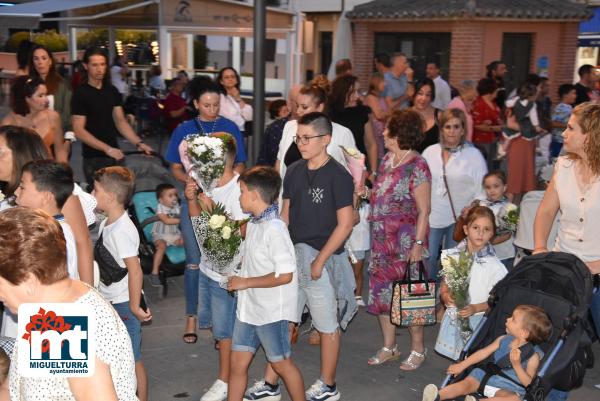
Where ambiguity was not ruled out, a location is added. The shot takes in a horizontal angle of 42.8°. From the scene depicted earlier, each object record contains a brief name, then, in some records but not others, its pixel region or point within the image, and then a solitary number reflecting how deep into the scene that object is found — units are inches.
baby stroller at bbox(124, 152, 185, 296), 298.8
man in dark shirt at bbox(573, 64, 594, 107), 512.5
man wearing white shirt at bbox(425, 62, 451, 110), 484.1
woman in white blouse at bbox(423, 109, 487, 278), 269.6
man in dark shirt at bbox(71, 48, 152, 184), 290.7
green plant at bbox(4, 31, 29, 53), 969.5
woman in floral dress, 229.9
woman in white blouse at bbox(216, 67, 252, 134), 391.2
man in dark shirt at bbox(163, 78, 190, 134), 590.2
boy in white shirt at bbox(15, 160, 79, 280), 161.5
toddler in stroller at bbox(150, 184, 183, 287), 298.4
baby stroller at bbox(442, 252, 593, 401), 184.5
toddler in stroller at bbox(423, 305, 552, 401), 189.8
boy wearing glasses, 205.0
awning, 657.6
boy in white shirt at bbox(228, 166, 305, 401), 185.2
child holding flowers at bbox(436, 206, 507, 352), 218.5
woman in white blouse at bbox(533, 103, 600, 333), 195.2
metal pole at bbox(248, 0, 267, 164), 291.1
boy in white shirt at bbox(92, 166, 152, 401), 189.3
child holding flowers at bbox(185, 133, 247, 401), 208.4
